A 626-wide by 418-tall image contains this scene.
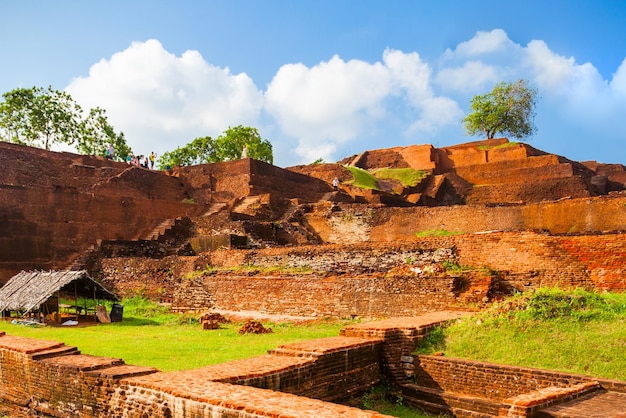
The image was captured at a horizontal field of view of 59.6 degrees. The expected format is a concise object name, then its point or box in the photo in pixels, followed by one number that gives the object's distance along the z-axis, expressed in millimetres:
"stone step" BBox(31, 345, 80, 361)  6793
